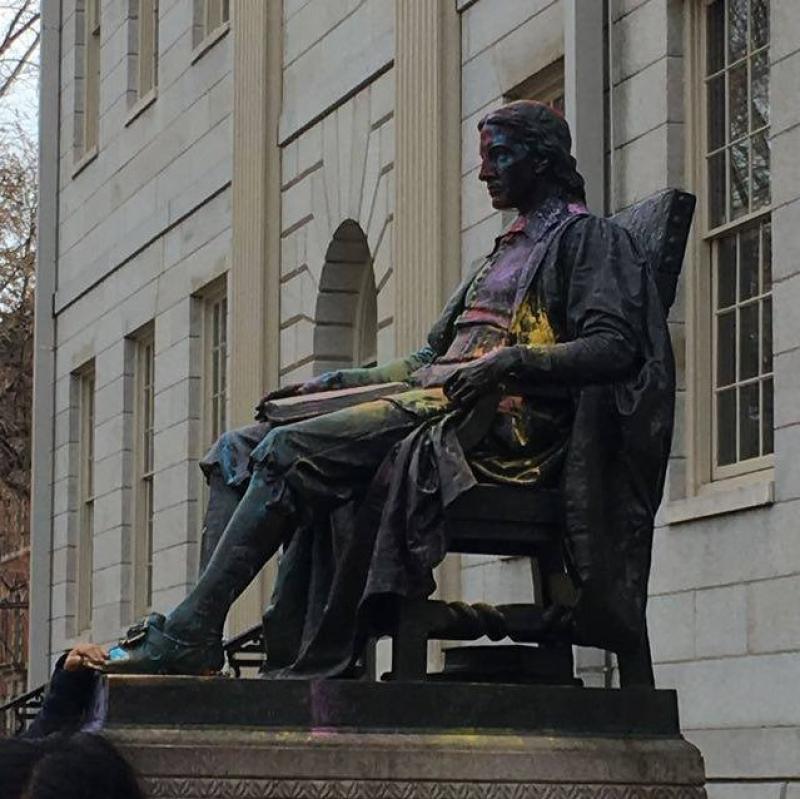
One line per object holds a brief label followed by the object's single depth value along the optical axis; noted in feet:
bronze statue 27.22
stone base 25.99
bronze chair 27.43
